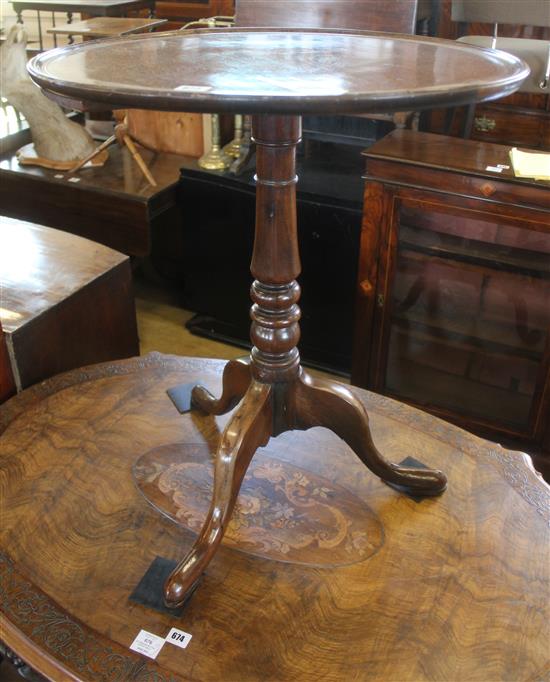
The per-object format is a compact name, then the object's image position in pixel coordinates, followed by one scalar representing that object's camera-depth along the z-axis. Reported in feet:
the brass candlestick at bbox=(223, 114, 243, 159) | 7.68
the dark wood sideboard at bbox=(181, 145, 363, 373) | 6.87
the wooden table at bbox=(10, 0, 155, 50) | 9.00
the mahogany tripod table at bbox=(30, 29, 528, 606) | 2.46
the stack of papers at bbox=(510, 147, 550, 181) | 5.10
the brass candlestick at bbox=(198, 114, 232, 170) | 7.54
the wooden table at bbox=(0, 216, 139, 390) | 4.74
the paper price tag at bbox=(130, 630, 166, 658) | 3.01
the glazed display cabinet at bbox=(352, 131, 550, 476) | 5.36
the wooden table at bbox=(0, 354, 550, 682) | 3.00
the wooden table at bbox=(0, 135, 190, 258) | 7.43
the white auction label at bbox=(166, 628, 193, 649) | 3.06
